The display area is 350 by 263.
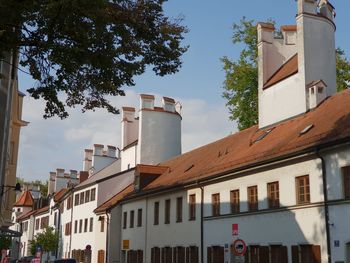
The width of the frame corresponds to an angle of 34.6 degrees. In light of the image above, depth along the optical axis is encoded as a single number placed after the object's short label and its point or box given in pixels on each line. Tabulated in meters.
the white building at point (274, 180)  21.36
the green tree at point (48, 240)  60.44
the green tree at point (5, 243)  39.95
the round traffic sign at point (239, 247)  17.37
